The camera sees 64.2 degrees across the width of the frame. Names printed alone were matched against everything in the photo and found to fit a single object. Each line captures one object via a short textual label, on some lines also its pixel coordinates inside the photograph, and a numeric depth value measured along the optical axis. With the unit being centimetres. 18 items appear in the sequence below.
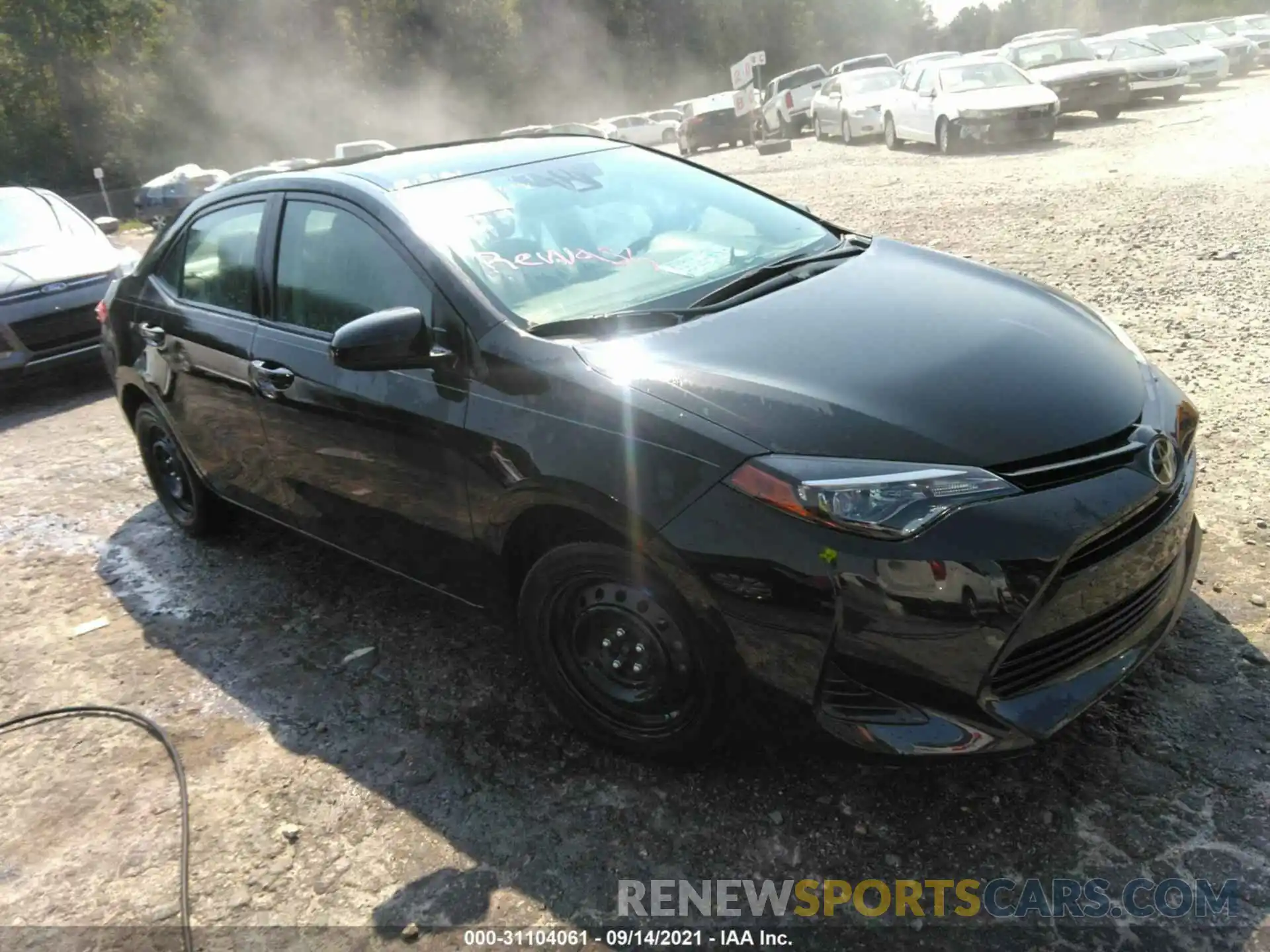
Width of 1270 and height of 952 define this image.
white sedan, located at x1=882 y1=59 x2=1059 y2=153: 1473
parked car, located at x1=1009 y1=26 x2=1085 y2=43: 1908
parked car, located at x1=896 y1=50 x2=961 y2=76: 1798
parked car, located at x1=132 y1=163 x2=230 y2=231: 2355
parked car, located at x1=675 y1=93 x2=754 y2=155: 2700
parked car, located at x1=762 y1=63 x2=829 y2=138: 2598
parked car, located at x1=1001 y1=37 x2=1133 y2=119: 1692
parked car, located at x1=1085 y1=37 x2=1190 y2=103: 1862
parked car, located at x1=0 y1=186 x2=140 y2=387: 738
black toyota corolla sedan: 227
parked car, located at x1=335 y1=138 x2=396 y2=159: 2325
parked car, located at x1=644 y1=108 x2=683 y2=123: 3634
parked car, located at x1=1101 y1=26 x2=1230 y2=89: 2209
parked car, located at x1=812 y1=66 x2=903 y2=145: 1914
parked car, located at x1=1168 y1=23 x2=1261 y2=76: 2612
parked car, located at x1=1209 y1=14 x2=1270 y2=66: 2692
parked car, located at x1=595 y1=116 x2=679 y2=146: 3362
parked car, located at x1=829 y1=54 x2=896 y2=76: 3022
